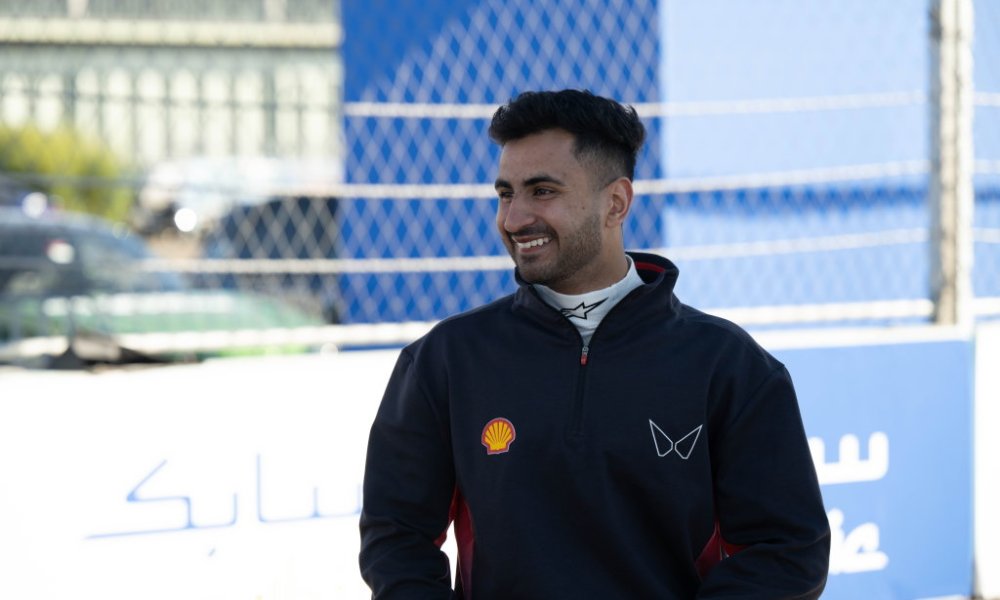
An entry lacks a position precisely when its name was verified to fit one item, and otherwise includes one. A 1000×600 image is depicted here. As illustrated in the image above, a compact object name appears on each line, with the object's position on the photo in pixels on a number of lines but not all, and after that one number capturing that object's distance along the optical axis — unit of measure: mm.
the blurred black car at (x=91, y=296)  11070
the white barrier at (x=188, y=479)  6445
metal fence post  8906
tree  22703
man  4398
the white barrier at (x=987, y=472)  8609
